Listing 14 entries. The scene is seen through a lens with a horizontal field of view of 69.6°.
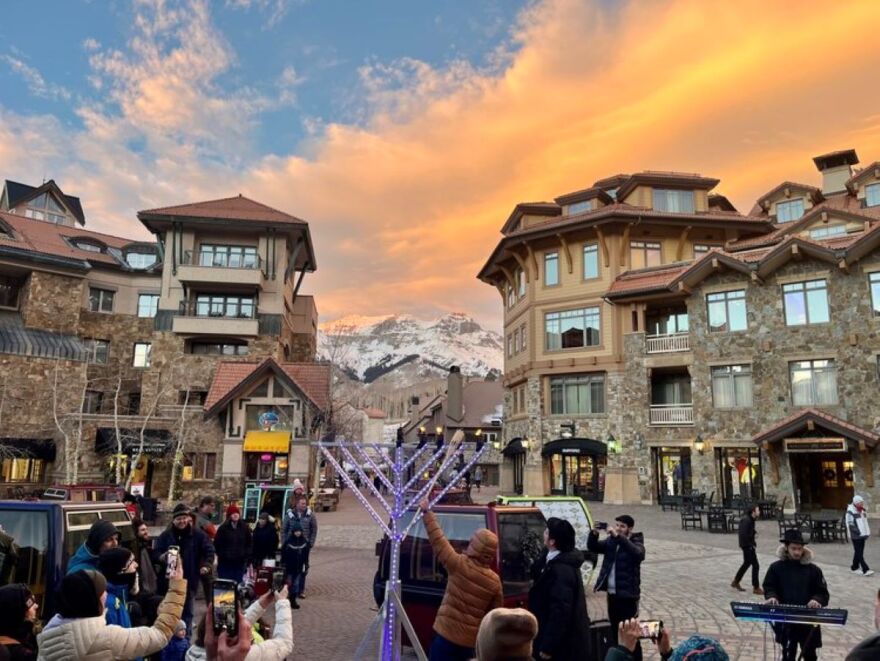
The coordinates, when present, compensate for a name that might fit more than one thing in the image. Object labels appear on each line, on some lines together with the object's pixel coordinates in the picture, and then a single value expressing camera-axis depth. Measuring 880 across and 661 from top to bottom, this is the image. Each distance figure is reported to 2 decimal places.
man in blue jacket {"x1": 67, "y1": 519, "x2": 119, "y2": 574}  5.20
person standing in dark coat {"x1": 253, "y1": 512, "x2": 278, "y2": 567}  10.88
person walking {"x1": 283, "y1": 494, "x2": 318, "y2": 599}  11.14
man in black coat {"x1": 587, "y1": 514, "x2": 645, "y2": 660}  7.05
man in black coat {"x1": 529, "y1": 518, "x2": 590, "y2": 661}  4.84
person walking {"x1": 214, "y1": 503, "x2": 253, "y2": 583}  9.71
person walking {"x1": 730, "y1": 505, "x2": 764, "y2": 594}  11.97
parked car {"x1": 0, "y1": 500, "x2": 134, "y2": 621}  6.12
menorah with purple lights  6.39
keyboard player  6.25
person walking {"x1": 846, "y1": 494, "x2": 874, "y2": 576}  13.81
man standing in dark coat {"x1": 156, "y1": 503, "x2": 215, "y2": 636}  8.12
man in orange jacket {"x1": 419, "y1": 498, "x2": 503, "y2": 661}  4.89
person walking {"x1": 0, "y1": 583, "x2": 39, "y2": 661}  3.56
